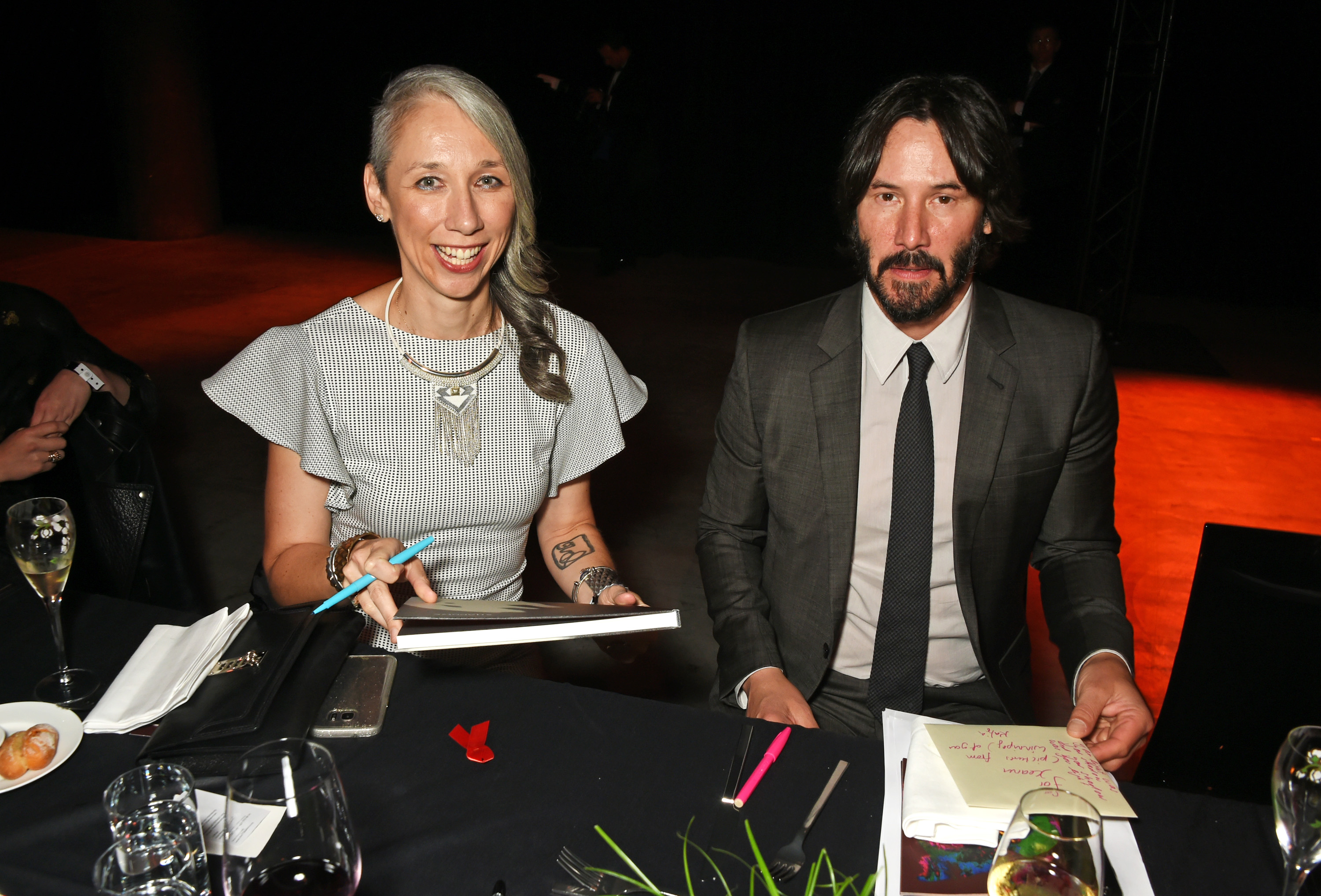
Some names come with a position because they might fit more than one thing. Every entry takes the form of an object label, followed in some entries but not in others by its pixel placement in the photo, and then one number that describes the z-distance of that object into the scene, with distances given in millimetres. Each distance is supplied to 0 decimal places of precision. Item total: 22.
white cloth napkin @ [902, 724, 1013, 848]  1084
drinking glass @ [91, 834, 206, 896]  964
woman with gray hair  1718
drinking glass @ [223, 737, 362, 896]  845
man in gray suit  1712
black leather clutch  1194
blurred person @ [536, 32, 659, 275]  8727
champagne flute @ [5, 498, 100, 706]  1355
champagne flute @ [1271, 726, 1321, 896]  976
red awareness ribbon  1238
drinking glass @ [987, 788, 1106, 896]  853
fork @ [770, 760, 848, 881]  1061
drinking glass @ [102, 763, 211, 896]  971
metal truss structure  6473
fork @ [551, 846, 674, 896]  1030
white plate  1229
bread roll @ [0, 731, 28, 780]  1175
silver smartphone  1277
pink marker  1172
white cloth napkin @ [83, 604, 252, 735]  1271
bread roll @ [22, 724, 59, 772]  1188
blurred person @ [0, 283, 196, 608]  2268
